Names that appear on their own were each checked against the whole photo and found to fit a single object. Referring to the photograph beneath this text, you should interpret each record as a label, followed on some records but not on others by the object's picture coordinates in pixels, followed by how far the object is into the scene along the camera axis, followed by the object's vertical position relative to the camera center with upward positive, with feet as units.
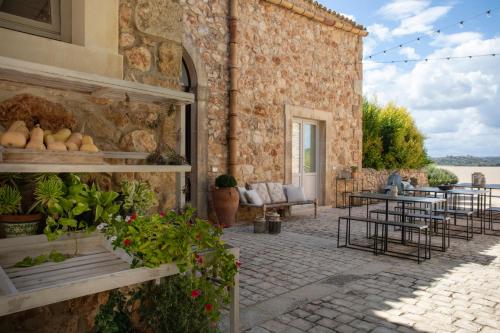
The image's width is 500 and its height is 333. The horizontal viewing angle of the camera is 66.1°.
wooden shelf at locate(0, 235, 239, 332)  4.44 -1.47
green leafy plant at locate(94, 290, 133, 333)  5.91 -2.41
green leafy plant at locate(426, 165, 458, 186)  44.82 -0.92
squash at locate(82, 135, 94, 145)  6.79 +0.48
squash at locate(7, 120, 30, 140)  6.05 +0.62
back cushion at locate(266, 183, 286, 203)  23.86 -1.54
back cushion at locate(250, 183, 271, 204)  23.39 -1.43
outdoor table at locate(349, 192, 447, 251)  16.39 -1.31
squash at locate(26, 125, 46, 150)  6.02 +0.43
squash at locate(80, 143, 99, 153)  6.68 +0.34
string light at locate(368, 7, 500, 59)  27.06 +10.97
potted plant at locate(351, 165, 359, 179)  32.17 -0.32
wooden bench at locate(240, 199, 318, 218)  22.13 -2.22
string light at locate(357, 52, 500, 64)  30.99 +9.29
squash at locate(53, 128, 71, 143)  6.52 +0.55
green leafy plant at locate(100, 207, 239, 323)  5.65 -1.23
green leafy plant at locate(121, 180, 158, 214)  7.29 -0.58
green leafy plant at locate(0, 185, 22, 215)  5.87 -0.50
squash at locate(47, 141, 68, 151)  6.25 +0.34
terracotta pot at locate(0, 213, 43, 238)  6.05 -0.93
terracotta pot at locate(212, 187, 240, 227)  21.08 -1.92
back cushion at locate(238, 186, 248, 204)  22.41 -1.61
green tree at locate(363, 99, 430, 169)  37.52 +2.98
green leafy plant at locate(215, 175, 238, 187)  21.04 -0.74
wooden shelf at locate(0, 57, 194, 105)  5.82 +1.46
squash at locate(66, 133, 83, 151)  6.54 +0.44
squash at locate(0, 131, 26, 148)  5.82 +0.42
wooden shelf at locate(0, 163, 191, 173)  5.67 -0.02
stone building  7.13 +2.79
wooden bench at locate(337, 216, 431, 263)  15.02 -3.39
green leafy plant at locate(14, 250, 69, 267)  5.50 -1.37
